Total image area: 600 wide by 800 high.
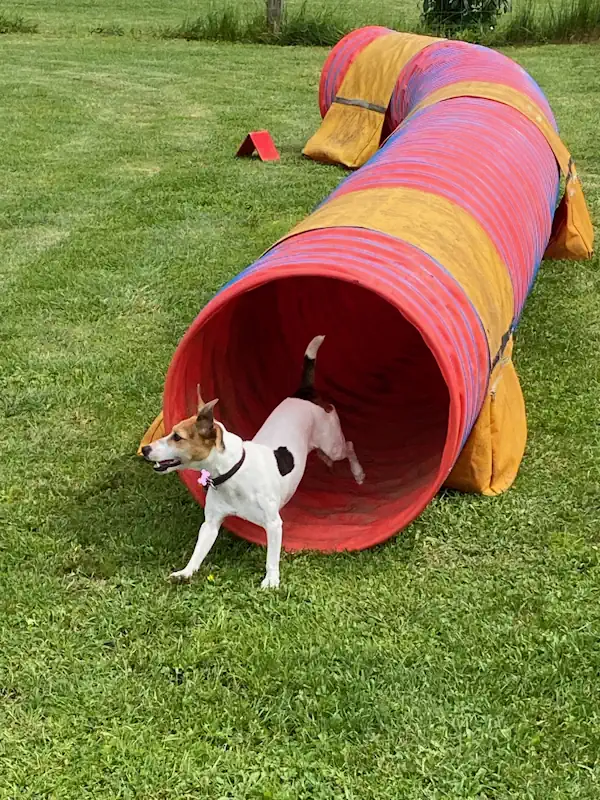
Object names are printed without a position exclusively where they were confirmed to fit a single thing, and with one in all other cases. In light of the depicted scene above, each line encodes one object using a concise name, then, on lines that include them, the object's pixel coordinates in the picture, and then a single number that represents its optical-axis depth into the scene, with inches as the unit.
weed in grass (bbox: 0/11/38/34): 743.7
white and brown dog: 141.2
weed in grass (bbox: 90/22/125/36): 752.3
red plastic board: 402.6
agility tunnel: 151.3
